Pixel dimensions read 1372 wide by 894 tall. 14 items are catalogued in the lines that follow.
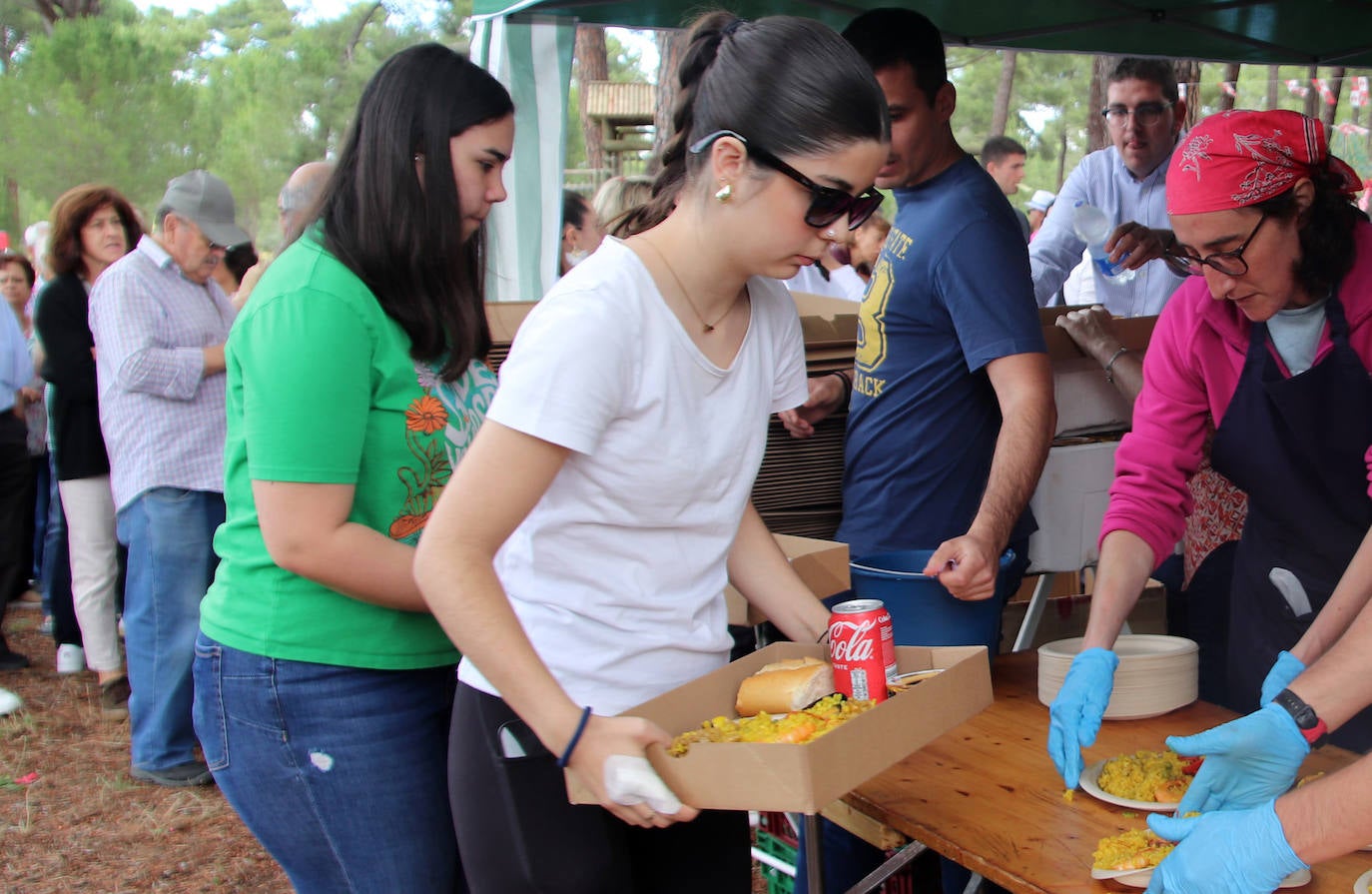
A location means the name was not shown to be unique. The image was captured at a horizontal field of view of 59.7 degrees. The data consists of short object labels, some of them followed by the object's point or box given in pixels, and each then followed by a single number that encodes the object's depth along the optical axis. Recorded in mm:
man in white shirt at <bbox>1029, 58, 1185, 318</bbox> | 4176
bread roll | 1462
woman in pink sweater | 1879
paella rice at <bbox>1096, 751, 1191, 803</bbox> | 1601
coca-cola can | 1462
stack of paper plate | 1885
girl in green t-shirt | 1515
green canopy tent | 3006
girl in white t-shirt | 1195
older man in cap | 3791
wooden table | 1434
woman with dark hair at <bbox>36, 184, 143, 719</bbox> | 4363
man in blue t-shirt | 2213
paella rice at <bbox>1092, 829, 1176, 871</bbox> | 1390
